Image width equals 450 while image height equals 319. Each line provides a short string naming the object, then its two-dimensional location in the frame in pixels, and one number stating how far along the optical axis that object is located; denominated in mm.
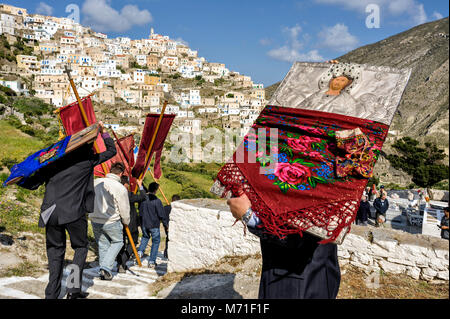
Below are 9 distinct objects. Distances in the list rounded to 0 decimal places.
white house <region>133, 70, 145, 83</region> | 101000
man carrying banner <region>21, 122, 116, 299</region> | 3223
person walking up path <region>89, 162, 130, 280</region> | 4332
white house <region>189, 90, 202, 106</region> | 97938
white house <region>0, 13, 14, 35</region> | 91938
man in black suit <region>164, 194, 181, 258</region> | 5934
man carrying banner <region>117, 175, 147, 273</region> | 5031
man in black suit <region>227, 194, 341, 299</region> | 1974
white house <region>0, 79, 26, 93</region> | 67875
